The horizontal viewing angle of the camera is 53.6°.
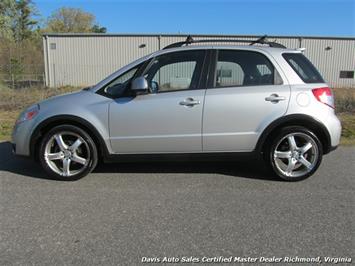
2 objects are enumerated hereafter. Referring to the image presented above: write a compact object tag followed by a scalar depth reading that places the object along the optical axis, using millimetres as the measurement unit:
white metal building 28453
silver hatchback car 4574
